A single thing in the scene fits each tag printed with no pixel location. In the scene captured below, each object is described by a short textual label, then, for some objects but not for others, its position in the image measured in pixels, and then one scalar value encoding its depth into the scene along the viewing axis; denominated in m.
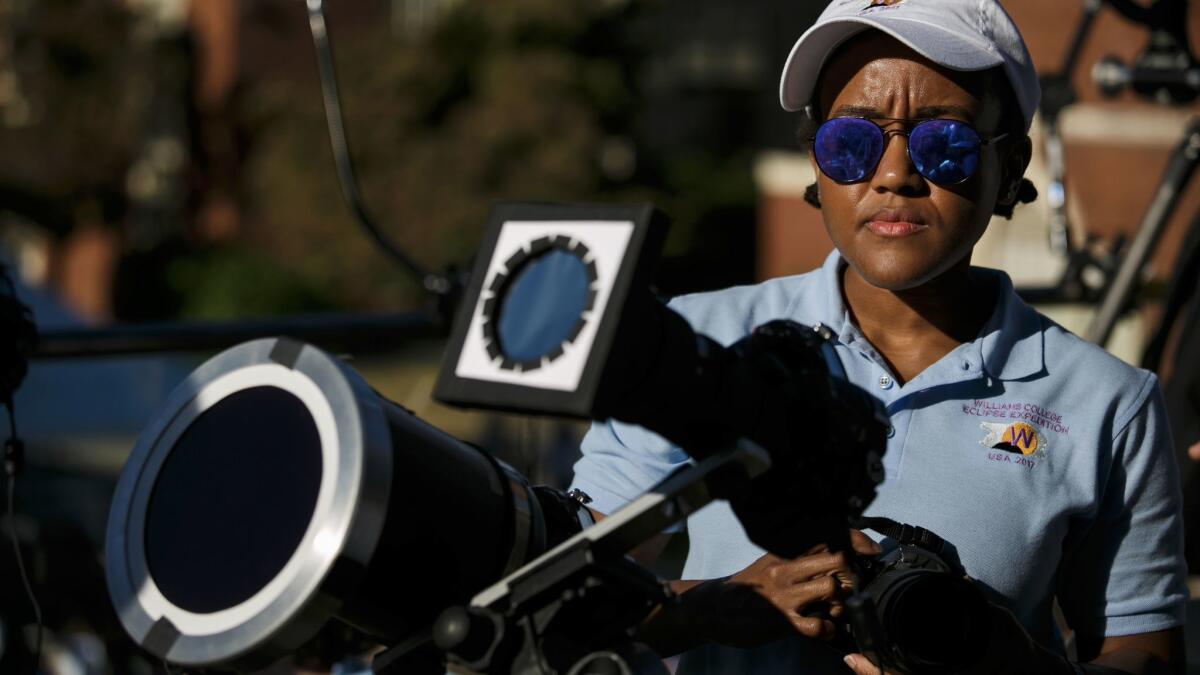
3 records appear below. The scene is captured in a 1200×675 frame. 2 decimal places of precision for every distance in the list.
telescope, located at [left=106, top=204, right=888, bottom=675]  1.30
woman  1.98
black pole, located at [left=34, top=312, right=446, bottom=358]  3.58
